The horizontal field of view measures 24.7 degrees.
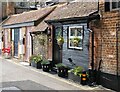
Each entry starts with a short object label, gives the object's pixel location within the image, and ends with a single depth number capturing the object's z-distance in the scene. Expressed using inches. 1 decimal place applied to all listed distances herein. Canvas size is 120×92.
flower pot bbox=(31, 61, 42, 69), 668.6
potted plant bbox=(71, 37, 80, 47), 531.2
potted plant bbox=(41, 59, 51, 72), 620.1
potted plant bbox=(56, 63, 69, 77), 548.7
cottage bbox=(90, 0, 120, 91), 429.1
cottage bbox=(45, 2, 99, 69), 514.0
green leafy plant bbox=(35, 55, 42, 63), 672.7
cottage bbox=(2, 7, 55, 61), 797.1
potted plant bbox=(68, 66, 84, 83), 478.3
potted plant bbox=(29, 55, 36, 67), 697.8
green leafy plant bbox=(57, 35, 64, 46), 583.5
